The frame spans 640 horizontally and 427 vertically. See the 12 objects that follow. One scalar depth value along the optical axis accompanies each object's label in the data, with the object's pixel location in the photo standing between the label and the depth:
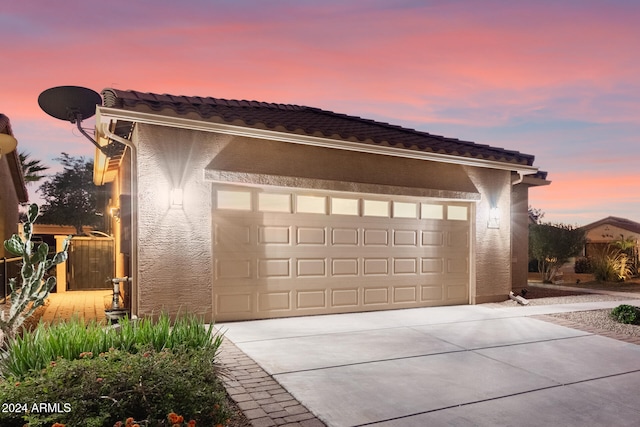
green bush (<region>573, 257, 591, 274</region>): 21.55
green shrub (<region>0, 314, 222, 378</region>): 3.65
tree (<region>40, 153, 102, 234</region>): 32.69
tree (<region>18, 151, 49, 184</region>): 22.31
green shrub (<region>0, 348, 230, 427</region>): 2.75
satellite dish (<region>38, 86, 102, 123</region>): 7.03
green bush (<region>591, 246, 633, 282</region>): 15.64
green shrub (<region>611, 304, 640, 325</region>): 7.65
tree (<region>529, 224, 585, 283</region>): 16.09
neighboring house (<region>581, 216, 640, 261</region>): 27.41
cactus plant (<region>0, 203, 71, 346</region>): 4.42
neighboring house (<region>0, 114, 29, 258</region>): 13.70
